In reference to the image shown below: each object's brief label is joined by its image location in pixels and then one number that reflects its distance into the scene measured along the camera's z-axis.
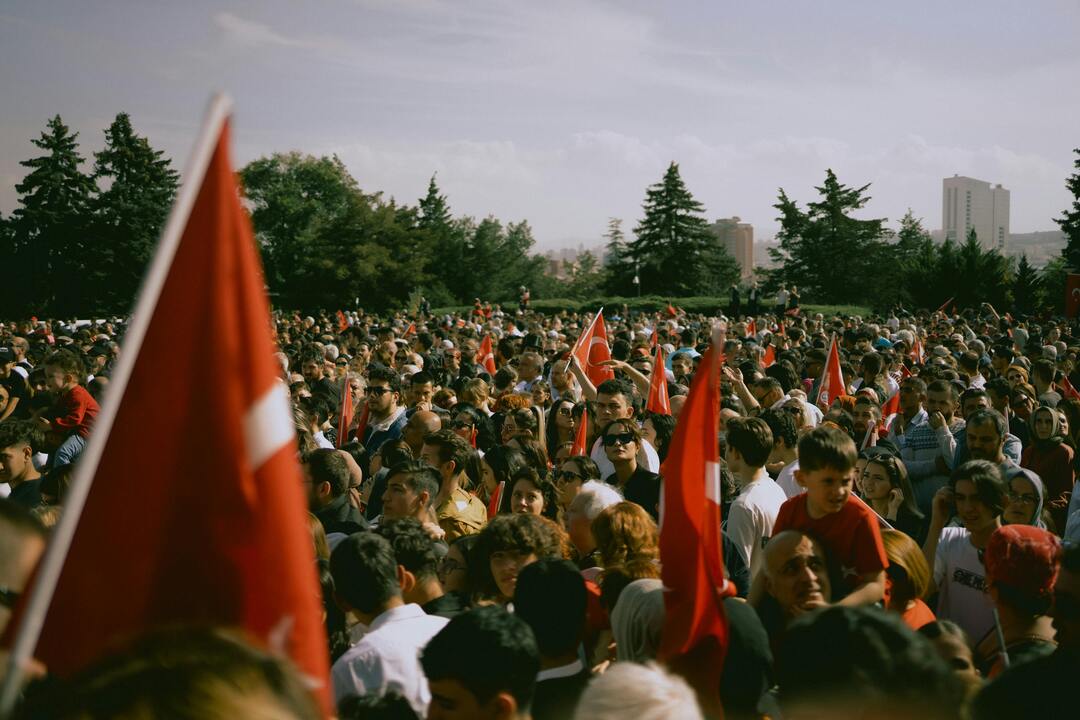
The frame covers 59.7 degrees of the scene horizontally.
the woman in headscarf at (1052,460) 6.83
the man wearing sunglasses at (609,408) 7.25
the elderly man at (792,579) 3.72
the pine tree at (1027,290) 43.91
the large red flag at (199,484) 1.98
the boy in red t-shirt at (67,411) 7.41
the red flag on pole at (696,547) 3.25
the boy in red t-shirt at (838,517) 3.96
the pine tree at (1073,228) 48.22
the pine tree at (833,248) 59.47
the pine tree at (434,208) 81.44
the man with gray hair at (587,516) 4.92
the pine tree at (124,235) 56.09
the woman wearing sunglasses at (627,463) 6.07
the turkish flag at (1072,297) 32.69
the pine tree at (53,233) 56.53
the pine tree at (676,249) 67.88
